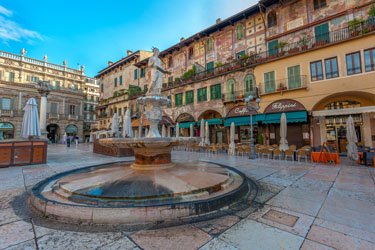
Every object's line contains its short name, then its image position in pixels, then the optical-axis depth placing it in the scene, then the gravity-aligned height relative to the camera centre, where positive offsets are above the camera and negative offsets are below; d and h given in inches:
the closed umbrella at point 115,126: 615.8 +35.6
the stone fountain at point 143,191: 117.1 -48.1
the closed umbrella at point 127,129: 518.9 +20.2
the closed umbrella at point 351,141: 357.8 -19.2
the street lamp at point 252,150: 440.0 -42.6
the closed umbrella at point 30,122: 379.5 +33.9
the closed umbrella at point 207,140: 591.2 -19.6
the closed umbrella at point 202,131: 597.6 +11.9
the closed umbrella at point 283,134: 422.3 -2.3
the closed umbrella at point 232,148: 520.7 -42.8
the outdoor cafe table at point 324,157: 370.3 -54.3
